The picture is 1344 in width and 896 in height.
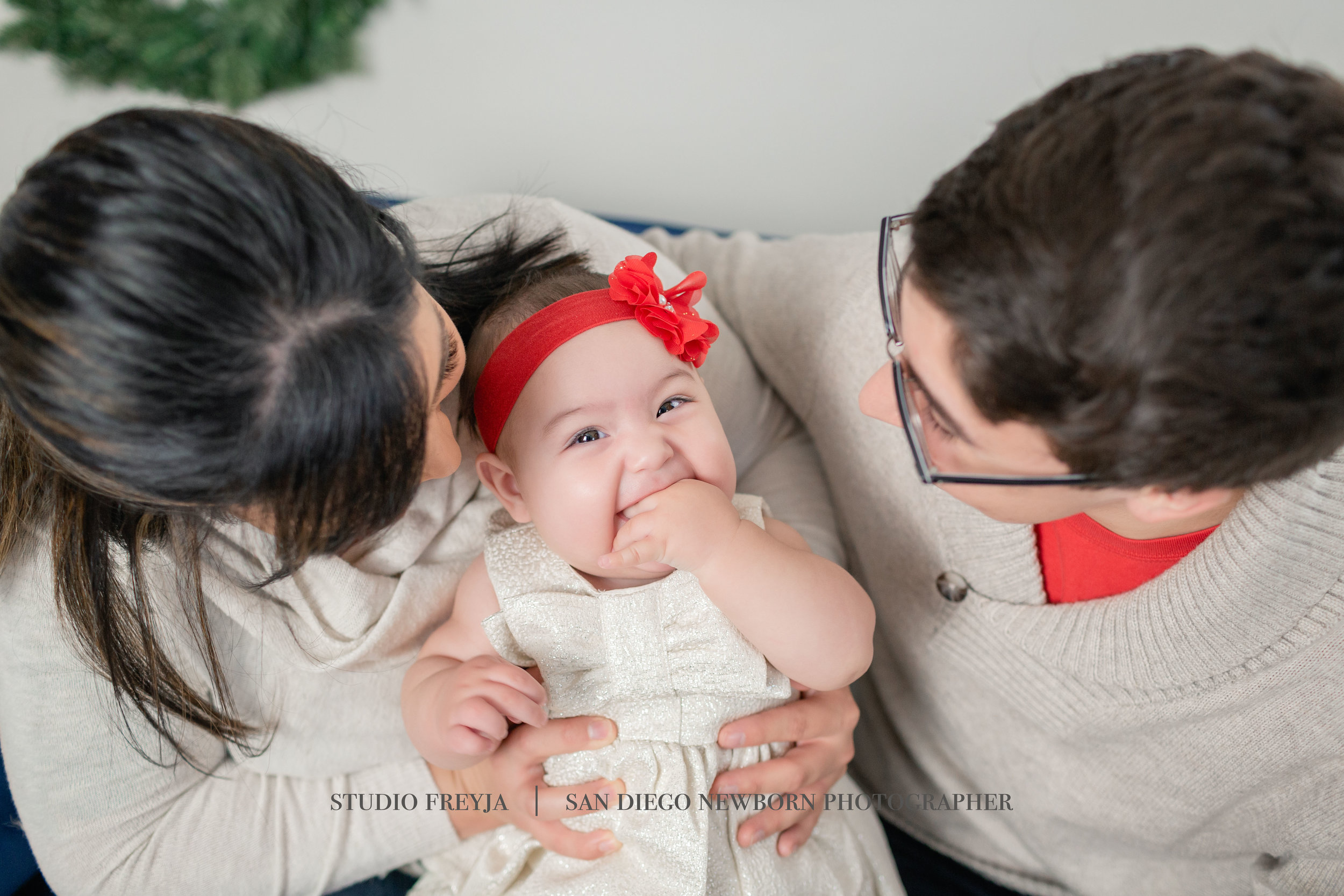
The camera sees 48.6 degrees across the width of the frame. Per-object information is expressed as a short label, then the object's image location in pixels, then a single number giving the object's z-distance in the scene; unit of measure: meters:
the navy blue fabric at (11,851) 0.76
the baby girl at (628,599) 0.68
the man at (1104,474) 0.55
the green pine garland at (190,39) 0.95
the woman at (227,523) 0.56
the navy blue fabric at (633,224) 1.00
